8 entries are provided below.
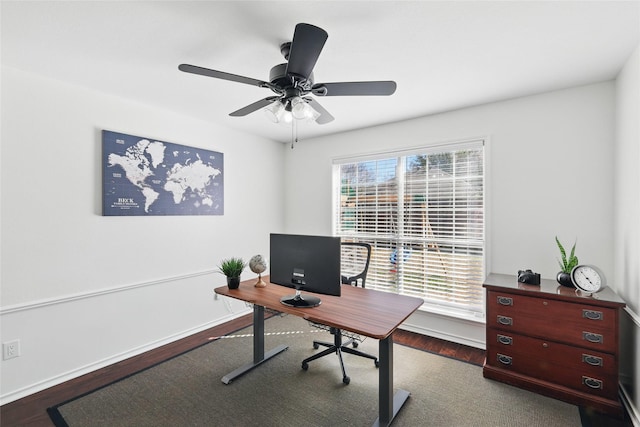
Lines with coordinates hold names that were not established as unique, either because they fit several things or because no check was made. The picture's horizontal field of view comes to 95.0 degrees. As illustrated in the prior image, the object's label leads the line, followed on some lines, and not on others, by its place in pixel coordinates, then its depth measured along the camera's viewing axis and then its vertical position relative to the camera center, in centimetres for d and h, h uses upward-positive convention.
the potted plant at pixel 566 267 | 227 -44
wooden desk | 166 -63
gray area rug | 192 -137
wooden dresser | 196 -95
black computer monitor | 194 -38
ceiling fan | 137 +75
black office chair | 251 -112
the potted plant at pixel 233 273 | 241 -51
